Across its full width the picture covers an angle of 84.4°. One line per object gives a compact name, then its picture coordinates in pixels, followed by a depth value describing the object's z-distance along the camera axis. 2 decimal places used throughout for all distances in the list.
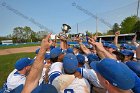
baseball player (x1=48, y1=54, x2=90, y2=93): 1.21
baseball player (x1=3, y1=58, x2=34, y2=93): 1.50
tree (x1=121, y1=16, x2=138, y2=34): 26.22
